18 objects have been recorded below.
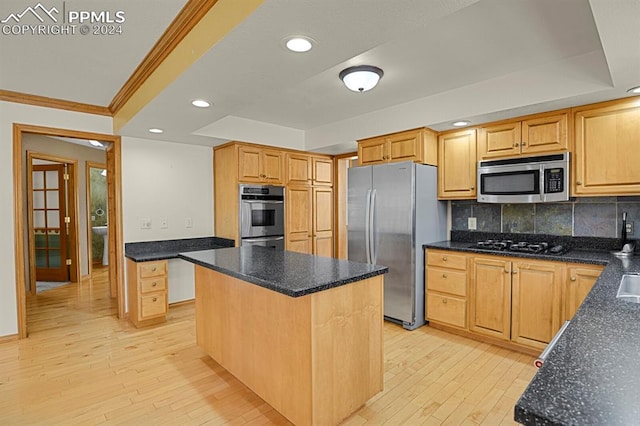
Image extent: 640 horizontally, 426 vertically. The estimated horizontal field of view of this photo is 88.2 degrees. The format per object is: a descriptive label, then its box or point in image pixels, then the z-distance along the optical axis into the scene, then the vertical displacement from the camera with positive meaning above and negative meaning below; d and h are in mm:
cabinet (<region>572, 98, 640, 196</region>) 2586 +455
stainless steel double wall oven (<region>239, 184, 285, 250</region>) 4242 -105
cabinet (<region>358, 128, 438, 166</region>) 3568 +679
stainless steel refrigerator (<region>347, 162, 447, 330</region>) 3537 -211
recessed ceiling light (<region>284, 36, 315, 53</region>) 1678 +858
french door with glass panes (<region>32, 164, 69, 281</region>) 5816 -247
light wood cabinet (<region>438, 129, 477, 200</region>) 3479 +452
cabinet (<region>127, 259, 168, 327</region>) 3619 -936
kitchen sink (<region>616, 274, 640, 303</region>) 1898 -486
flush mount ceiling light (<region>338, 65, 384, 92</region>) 2594 +1030
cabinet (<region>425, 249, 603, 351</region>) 2723 -818
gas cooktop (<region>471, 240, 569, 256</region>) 2961 -391
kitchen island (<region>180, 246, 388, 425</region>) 1833 -775
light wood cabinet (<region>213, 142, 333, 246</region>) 4246 +388
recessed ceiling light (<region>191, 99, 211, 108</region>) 2685 +871
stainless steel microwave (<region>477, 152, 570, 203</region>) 2883 +248
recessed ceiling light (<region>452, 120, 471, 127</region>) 3322 +848
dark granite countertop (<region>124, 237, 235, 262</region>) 3748 -497
